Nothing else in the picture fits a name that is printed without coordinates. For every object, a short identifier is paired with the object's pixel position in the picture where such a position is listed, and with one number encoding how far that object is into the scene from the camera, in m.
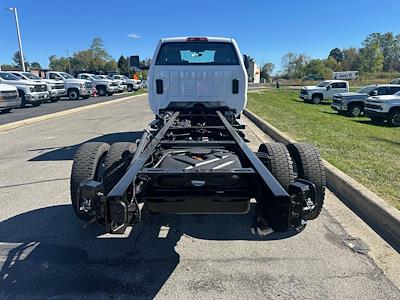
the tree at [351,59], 121.28
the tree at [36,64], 141.66
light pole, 32.79
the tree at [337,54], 154.29
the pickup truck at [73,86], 26.31
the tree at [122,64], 101.71
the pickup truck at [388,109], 14.17
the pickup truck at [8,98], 15.23
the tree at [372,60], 107.35
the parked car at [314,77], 92.34
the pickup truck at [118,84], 33.99
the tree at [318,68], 108.06
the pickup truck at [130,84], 39.94
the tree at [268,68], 141.44
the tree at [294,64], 120.16
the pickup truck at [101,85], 32.22
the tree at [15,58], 114.97
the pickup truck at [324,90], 27.66
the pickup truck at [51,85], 20.61
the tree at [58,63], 123.47
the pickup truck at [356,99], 17.92
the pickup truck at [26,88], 18.86
